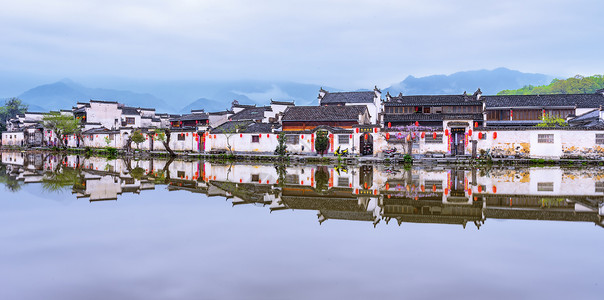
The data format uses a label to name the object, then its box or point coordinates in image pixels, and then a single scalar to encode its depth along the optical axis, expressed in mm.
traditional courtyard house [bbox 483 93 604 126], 40688
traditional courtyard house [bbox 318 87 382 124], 49406
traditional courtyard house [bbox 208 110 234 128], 50531
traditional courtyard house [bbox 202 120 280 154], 38875
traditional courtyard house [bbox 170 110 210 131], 51188
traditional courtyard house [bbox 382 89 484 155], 33375
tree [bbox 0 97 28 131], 87250
